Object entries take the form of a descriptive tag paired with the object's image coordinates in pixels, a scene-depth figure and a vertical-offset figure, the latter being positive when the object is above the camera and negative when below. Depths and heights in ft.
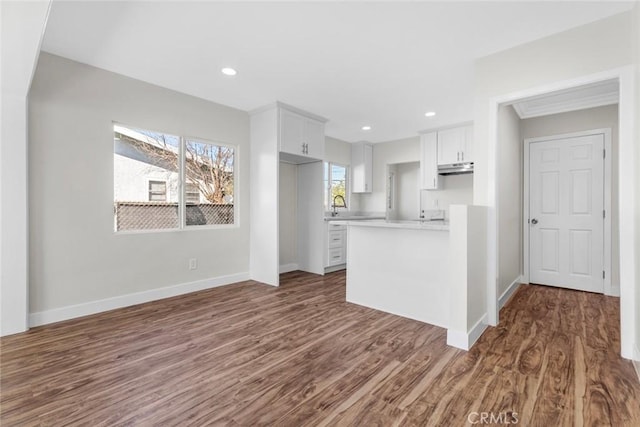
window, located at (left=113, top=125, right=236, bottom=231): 11.19 +1.27
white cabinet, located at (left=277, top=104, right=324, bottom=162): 13.92 +3.81
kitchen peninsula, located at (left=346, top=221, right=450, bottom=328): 9.25 -2.02
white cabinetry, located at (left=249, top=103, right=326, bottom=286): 13.79 +2.22
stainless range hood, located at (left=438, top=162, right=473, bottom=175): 16.98 +2.44
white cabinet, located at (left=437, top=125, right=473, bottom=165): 16.75 +3.76
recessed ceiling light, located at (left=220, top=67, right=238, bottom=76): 10.29 +4.92
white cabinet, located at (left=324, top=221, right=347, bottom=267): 17.07 -2.07
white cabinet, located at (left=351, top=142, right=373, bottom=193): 21.20 +3.11
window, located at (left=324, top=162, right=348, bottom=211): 20.26 +1.75
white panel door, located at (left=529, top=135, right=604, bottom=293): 12.80 -0.15
